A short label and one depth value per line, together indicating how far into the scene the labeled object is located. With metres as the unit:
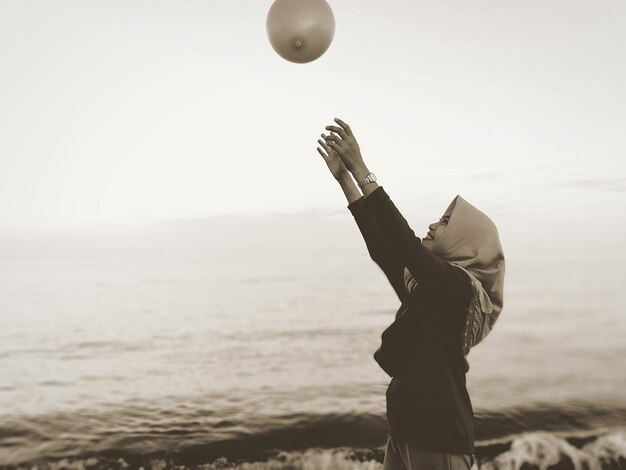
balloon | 2.33
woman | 1.60
